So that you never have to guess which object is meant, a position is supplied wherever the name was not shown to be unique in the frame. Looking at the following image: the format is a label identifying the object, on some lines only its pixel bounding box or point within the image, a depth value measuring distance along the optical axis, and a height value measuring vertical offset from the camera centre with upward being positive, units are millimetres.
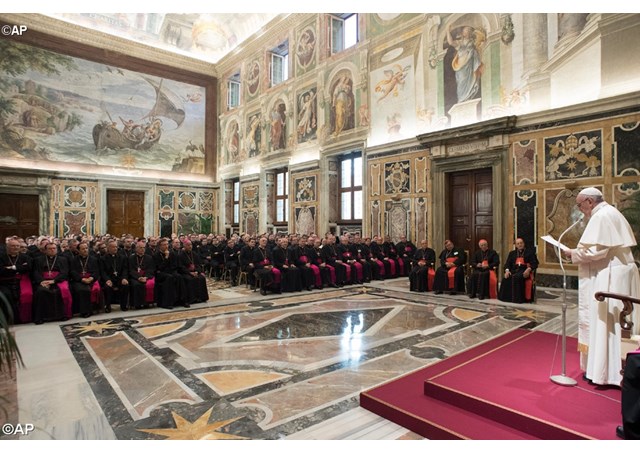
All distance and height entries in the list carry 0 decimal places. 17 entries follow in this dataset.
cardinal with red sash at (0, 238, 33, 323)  5969 -888
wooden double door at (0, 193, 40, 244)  14625 +422
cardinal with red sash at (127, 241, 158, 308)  7023 -1011
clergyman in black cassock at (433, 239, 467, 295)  8477 -1135
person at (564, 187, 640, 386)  3119 -538
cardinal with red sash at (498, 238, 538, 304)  7270 -1053
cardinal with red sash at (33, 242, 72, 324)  6031 -1030
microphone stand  3146 -1355
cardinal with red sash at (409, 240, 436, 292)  8820 -1238
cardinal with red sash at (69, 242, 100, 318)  6438 -974
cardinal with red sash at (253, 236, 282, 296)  8609 -1071
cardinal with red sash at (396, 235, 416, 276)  11203 -822
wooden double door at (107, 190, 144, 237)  17266 +598
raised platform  2641 -1413
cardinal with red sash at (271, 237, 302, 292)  9031 -1090
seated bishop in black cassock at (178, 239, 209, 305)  7434 -1089
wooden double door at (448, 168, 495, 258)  9953 +406
